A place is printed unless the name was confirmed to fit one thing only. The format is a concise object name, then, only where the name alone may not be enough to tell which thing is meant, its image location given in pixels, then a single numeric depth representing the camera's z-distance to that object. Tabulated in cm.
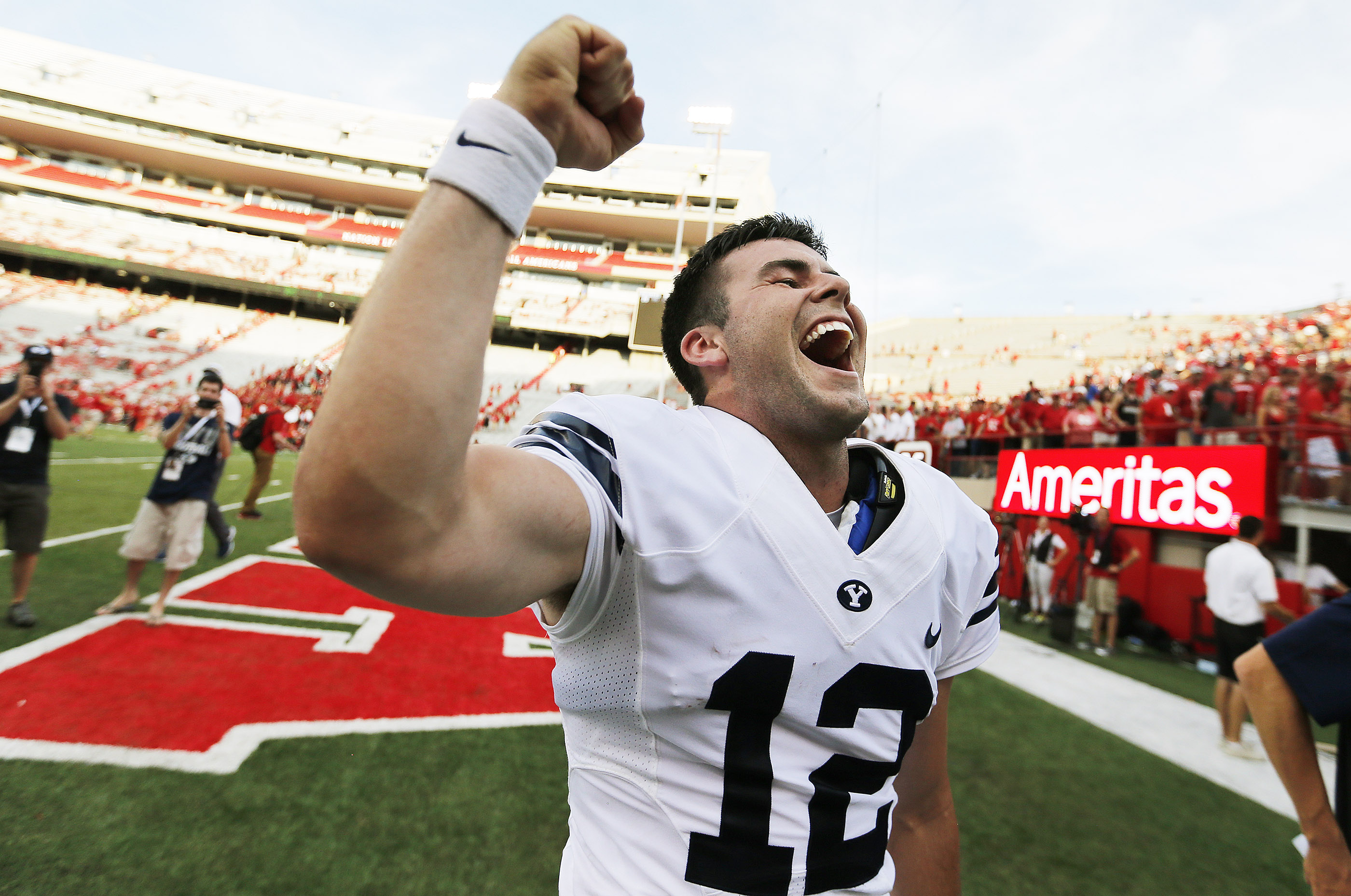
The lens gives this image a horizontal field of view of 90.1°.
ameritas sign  754
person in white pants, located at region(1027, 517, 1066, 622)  872
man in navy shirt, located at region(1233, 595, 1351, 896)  139
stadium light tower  1947
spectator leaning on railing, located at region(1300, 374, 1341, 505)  725
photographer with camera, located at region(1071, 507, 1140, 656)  754
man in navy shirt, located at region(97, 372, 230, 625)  473
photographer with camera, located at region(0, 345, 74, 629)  438
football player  67
